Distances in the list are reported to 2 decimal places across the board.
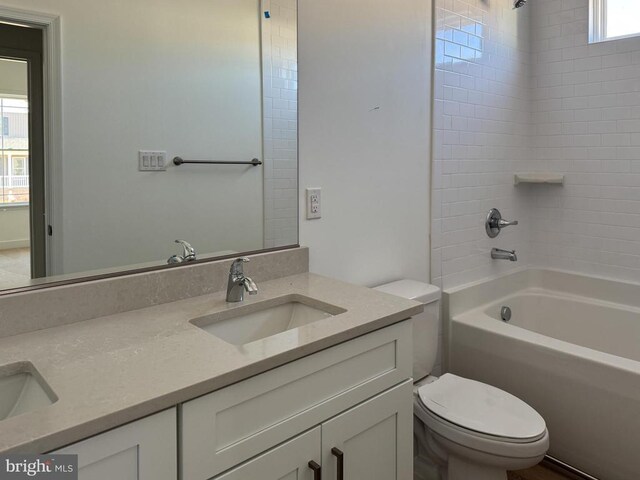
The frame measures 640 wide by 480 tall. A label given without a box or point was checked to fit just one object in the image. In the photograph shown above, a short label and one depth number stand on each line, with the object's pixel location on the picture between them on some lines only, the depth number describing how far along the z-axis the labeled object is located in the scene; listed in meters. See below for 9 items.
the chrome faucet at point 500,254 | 2.63
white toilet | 1.56
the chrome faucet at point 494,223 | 2.63
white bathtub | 1.86
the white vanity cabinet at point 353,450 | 1.04
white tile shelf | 2.78
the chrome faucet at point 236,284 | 1.44
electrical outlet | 1.80
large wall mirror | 1.23
